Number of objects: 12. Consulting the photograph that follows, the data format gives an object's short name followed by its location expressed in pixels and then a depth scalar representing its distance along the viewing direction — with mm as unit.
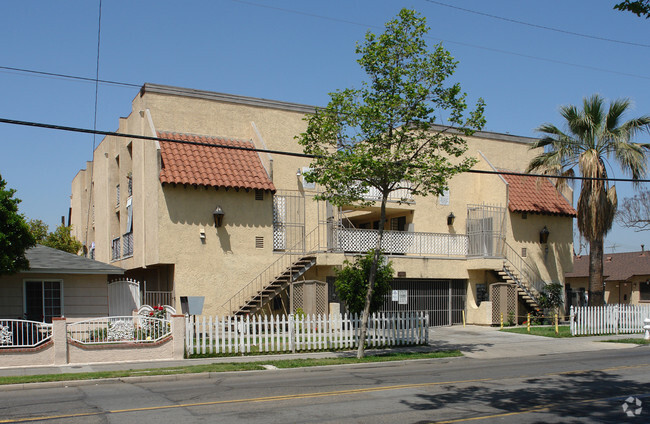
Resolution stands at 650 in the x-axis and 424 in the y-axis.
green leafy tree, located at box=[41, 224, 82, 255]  38000
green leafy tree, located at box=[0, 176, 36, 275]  18281
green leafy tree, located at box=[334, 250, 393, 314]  19641
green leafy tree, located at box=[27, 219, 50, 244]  39959
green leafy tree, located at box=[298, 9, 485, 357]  16562
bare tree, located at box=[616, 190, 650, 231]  44406
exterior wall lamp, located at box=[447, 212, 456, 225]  29281
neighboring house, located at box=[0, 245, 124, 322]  20953
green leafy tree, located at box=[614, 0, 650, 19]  9383
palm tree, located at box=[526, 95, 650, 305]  24516
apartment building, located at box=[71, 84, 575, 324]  23641
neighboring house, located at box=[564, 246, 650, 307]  43906
